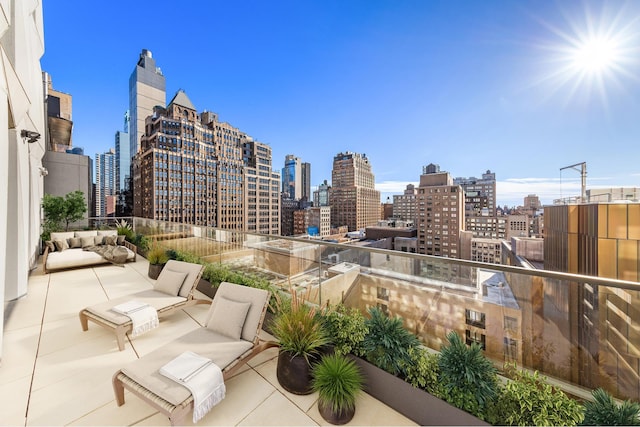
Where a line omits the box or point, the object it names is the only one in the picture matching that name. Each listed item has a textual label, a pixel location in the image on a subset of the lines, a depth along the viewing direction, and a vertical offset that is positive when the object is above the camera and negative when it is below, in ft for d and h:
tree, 28.81 +0.46
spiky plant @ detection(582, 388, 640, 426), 4.42 -3.78
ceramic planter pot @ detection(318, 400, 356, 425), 6.31 -5.37
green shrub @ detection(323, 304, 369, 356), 7.80 -3.90
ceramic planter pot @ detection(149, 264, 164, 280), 18.49 -4.37
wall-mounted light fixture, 15.57 +5.30
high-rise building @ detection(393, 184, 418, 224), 296.71 +10.95
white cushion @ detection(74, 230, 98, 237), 25.41 -2.13
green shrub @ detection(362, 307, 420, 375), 7.00 -3.90
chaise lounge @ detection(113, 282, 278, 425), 5.92 -4.39
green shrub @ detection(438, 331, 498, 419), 5.61 -3.99
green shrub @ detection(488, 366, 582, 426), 4.85 -4.01
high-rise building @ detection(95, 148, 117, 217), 231.28 +33.81
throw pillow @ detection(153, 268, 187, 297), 13.04 -3.81
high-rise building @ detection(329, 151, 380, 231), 283.38 +24.82
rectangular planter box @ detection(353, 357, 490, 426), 5.85 -5.05
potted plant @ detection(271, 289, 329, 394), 7.40 -4.18
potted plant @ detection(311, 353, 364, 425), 6.14 -4.53
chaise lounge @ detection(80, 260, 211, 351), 10.00 -4.33
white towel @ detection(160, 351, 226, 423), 6.08 -4.39
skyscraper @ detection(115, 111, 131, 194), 249.90 +65.49
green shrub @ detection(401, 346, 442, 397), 6.32 -4.28
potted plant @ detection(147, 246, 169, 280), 18.49 -3.74
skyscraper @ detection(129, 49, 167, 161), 264.93 +139.39
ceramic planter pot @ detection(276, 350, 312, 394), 7.38 -4.99
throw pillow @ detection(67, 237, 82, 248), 24.49 -2.91
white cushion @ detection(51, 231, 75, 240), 23.91 -2.21
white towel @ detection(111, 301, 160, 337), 10.21 -4.46
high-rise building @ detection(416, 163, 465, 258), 178.50 -1.02
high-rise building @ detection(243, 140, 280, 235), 207.10 +21.48
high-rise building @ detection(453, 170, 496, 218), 253.96 +24.36
